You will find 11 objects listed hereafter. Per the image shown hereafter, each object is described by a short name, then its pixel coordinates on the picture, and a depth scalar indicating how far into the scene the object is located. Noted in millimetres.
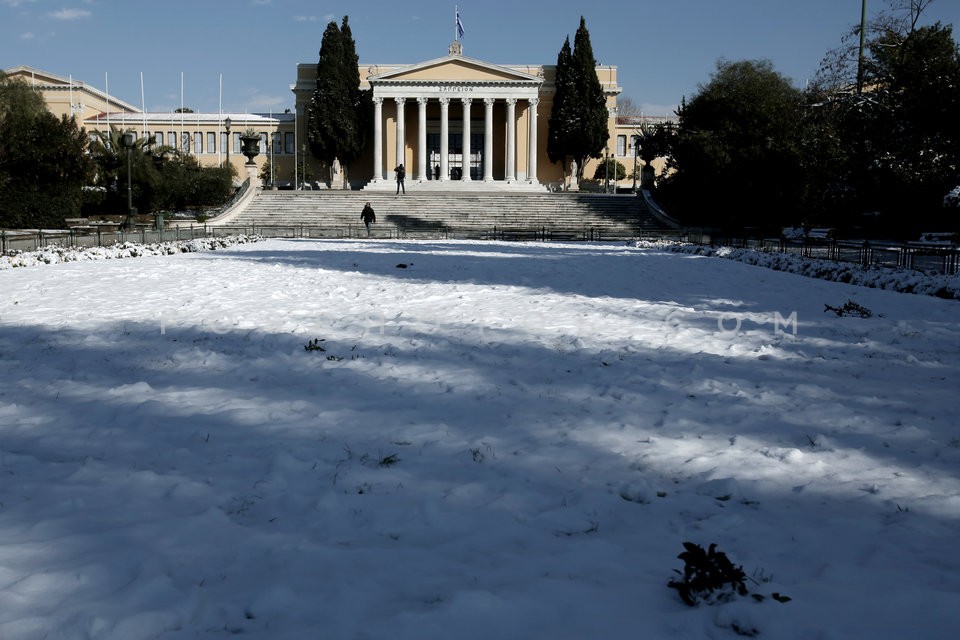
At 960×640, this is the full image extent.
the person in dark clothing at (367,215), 40062
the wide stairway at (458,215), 41906
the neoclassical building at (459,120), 63094
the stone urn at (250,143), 46125
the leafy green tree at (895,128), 22859
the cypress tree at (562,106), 61938
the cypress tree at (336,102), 61188
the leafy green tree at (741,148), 40062
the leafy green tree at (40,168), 40219
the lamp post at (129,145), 32438
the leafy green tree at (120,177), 49125
